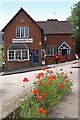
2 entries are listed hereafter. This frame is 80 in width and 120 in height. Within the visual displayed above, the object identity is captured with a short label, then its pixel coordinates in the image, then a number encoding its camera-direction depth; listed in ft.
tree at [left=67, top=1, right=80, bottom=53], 91.71
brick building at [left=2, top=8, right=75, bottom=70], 65.41
